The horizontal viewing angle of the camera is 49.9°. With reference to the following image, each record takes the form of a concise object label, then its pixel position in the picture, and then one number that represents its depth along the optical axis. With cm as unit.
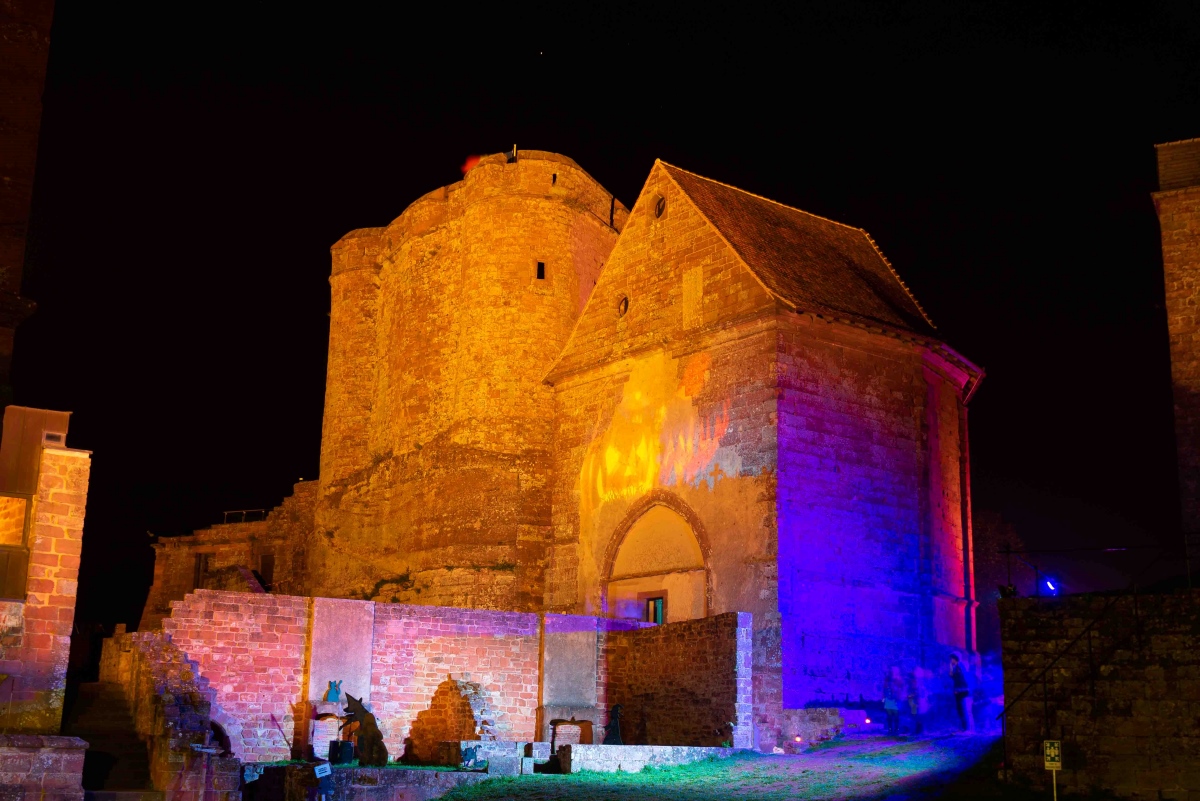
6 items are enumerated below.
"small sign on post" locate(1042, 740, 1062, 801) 1475
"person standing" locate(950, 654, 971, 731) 2588
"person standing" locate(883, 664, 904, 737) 2408
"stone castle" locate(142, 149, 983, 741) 2469
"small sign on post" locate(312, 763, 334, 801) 1683
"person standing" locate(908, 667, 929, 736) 2478
